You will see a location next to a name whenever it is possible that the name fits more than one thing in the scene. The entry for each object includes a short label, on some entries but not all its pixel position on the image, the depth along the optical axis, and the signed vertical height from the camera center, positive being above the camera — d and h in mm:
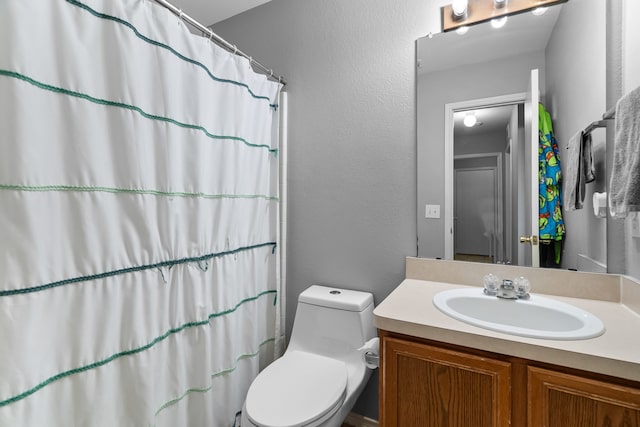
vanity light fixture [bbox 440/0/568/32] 1309 +940
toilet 1123 -735
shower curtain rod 1187 +834
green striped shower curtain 809 -21
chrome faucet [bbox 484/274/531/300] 1166 -300
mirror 1196 +405
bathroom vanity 737 -434
